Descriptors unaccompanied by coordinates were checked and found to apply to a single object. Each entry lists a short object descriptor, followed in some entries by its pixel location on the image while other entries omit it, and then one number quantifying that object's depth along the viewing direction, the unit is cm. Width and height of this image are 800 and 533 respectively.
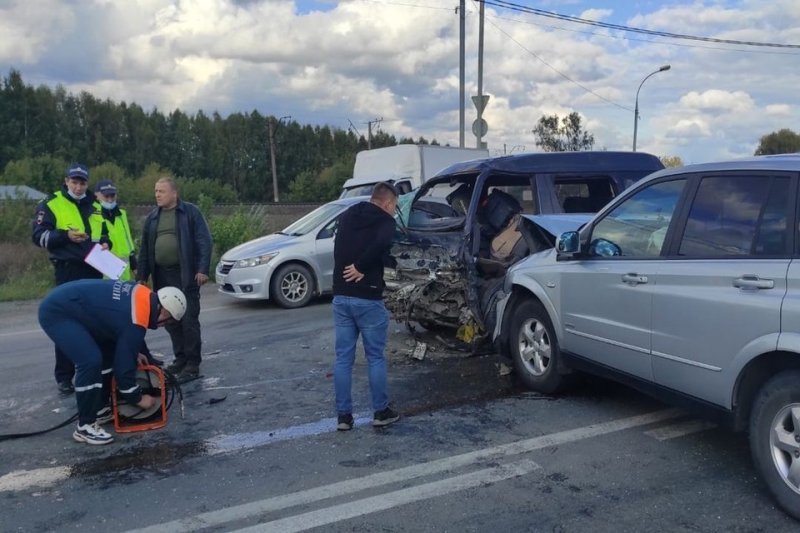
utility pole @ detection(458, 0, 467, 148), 2102
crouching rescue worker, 461
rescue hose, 491
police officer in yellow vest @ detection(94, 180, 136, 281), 631
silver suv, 345
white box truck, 1661
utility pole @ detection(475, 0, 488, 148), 1848
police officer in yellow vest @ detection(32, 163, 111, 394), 583
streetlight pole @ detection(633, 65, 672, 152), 3412
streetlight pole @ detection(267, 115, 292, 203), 6214
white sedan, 1034
